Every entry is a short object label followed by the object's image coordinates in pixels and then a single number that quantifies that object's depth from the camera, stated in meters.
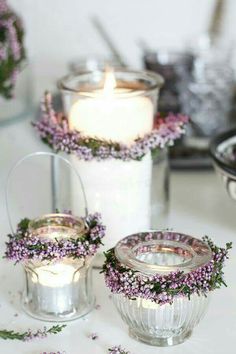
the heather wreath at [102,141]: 1.15
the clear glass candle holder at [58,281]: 1.05
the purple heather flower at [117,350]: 0.98
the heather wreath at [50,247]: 1.02
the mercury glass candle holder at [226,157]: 1.21
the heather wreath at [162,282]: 0.96
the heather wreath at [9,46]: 1.28
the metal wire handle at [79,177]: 1.12
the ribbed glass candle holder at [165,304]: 0.98
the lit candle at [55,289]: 1.05
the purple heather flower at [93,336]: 1.01
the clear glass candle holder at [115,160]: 1.17
